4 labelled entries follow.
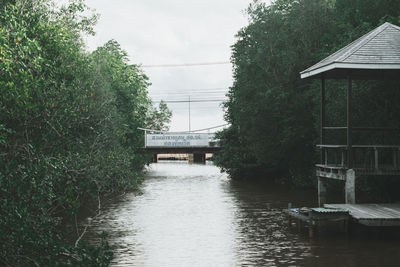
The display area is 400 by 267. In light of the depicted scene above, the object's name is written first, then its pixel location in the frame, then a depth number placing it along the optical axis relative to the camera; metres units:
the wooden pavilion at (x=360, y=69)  18.89
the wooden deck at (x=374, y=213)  16.05
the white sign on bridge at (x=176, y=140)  61.50
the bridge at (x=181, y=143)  61.16
